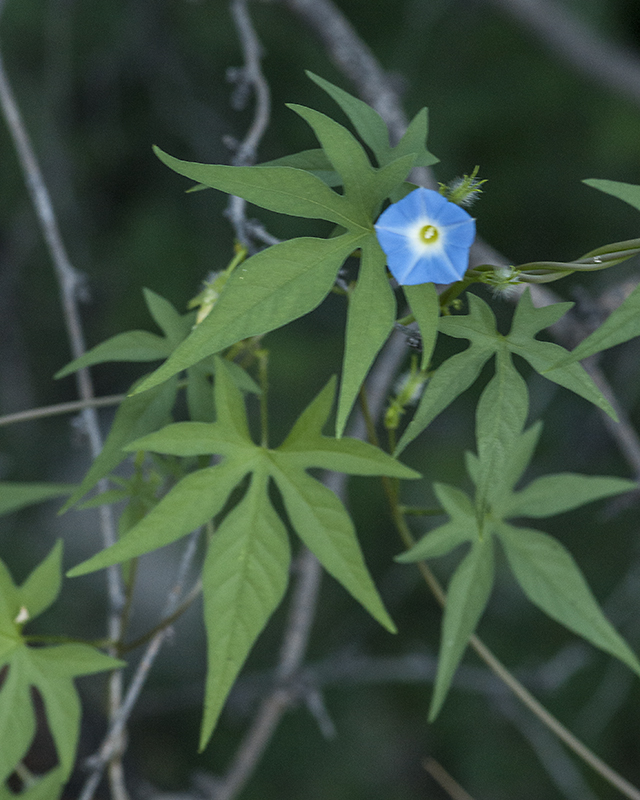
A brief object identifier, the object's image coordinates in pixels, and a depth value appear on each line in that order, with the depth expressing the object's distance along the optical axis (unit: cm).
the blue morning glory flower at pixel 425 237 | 143
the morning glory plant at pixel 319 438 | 143
